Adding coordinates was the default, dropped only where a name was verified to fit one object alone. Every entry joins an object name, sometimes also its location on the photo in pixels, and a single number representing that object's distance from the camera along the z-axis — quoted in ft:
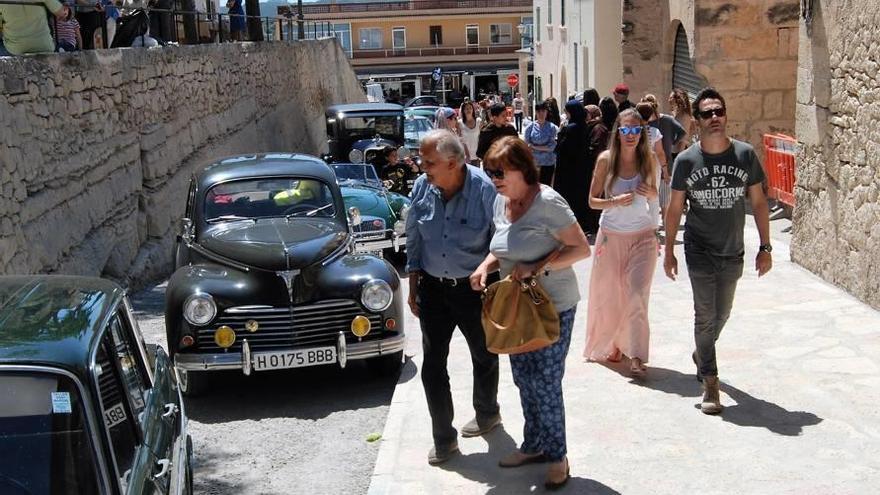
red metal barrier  39.70
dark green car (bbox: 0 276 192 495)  10.15
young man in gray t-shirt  18.89
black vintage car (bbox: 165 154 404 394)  22.99
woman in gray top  15.79
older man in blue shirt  17.07
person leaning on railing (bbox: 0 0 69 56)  32.76
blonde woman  21.62
